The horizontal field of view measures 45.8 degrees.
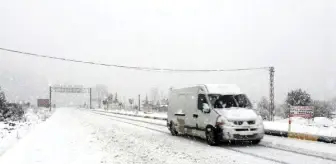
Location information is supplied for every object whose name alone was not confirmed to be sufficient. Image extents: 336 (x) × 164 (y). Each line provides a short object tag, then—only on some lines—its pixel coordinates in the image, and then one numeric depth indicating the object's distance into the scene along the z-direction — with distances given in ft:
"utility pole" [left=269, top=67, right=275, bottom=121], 123.03
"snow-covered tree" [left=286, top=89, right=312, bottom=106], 215.92
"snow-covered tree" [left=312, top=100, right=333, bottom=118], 237.45
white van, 43.80
